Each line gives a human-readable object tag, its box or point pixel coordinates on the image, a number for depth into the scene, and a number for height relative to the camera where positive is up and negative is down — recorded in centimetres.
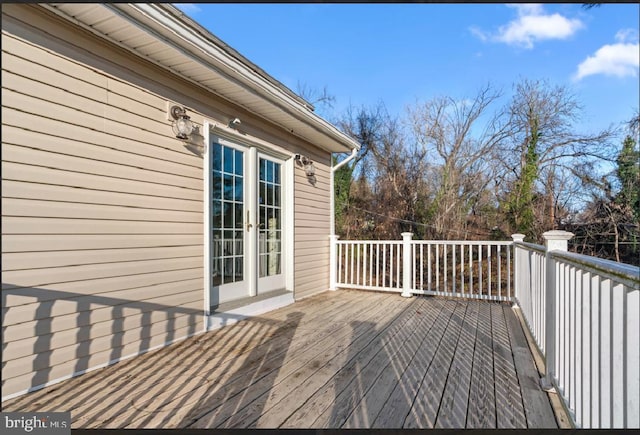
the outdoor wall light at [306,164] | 487 +85
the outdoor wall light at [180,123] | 295 +87
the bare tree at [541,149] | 792 +182
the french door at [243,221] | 351 -1
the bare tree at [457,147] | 923 +220
